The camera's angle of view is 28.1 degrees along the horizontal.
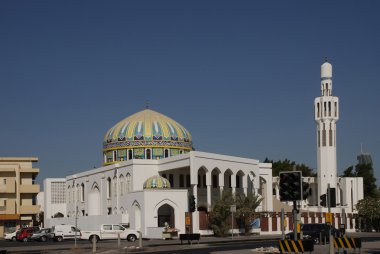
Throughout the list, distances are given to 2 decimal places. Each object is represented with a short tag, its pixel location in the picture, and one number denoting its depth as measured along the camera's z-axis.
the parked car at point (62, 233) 56.91
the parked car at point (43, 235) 58.19
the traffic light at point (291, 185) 20.91
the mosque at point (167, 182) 60.25
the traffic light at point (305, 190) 21.51
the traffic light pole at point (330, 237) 24.72
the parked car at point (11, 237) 65.12
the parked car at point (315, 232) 41.83
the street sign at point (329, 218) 26.99
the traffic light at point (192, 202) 54.07
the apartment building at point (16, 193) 76.75
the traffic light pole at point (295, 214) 21.74
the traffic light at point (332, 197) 25.41
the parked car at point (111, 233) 52.66
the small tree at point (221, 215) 58.94
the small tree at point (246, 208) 60.34
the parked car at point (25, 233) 60.22
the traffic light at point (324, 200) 27.03
